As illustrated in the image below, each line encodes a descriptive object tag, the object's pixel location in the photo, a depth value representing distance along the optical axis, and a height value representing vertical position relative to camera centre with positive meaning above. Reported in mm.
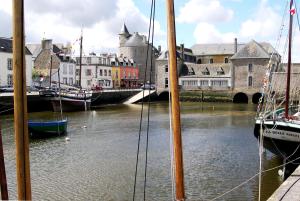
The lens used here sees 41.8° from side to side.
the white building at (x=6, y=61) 46281 +2447
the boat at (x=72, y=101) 42781 -2162
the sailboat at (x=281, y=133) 15195 -2023
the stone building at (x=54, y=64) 62344 +2910
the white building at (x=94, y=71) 69438 +1959
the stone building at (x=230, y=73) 61750 +1565
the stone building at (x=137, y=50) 86375 +7073
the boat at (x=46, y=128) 24859 -2990
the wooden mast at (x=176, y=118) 5738 -527
